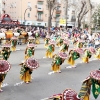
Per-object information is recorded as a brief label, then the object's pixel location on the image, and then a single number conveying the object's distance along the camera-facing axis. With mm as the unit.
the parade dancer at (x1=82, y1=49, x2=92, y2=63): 15760
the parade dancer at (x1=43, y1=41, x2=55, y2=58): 16659
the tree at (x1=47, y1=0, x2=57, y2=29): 36688
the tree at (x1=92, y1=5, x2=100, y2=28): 45169
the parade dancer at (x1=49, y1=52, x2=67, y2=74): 12305
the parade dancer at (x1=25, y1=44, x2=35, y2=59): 14200
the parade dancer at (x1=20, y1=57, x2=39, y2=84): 10281
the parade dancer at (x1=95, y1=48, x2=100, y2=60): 17359
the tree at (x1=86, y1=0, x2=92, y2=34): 26500
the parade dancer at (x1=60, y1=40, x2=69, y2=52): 16173
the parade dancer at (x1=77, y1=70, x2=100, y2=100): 6681
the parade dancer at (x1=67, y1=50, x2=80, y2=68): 14059
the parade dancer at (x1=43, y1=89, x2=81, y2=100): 6559
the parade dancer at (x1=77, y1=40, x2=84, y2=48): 19138
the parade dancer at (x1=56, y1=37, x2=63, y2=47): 21297
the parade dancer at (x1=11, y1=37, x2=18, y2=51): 19734
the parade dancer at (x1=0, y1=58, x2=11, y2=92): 9106
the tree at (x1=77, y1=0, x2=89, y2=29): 39662
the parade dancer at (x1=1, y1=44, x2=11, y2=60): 12930
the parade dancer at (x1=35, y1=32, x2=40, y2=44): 25841
